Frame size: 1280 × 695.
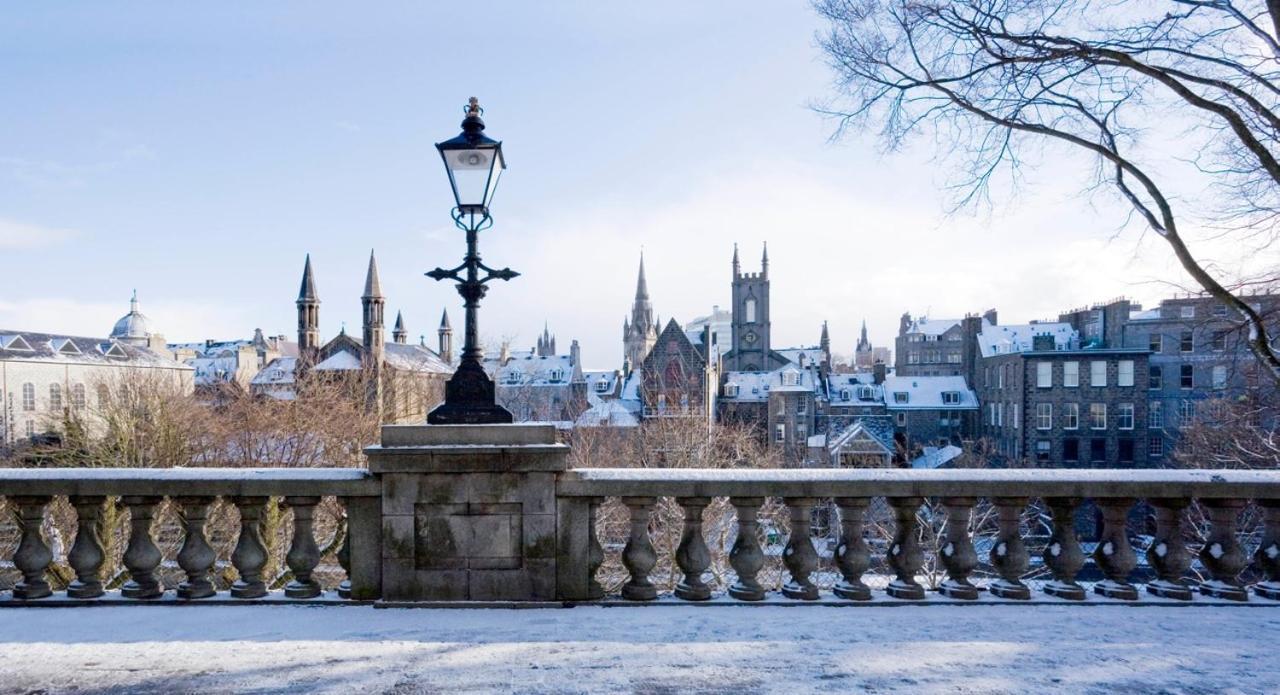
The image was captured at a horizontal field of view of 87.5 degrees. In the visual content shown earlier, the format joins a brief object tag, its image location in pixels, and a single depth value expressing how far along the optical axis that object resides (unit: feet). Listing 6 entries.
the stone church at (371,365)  121.08
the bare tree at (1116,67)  22.77
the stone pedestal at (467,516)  13.23
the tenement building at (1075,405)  137.08
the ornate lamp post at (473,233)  14.03
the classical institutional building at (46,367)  163.32
